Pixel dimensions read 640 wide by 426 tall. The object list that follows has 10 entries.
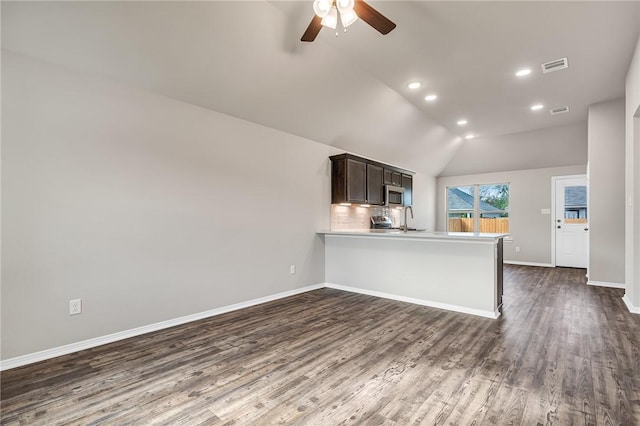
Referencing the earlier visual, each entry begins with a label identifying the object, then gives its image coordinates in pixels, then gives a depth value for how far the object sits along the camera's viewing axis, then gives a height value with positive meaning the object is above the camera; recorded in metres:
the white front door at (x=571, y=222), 6.80 -0.12
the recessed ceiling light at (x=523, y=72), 3.93 +1.90
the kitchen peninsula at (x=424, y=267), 3.58 -0.72
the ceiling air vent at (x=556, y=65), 3.72 +1.91
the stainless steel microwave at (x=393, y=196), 6.28 +0.42
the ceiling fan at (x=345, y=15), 2.23 +1.53
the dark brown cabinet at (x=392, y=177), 6.34 +0.82
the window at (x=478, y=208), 7.93 +0.22
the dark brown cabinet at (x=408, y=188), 7.11 +0.64
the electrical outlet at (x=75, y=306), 2.66 -0.84
